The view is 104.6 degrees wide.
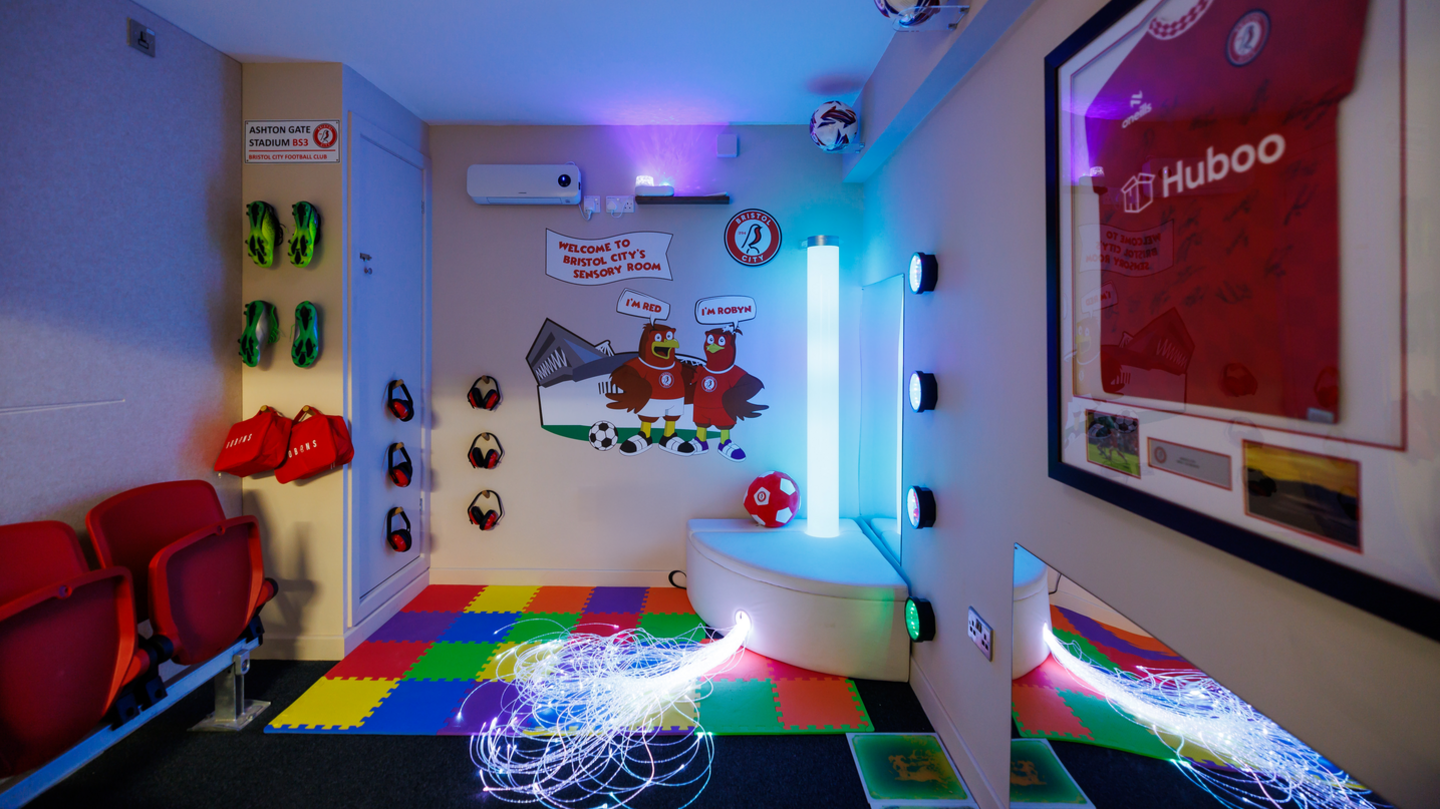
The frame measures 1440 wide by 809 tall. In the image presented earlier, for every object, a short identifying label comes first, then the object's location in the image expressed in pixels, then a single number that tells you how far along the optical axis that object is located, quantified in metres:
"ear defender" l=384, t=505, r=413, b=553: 2.83
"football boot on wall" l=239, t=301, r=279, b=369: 2.38
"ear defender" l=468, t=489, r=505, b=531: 3.17
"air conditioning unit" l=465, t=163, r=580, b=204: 3.02
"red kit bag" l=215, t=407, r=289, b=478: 2.32
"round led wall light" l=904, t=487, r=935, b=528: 2.04
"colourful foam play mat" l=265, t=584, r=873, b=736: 2.06
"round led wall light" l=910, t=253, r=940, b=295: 1.99
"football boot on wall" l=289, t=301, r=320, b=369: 2.41
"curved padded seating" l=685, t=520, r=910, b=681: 2.29
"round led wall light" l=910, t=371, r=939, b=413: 2.01
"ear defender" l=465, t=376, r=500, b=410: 3.17
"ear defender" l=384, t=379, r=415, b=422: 2.83
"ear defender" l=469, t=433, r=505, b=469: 3.15
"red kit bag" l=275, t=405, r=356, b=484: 2.37
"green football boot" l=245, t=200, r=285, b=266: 2.38
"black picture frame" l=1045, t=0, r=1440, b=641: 0.61
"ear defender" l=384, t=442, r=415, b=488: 2.85
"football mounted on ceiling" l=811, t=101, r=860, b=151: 2.61
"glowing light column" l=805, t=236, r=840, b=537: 2.60
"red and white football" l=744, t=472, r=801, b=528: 2.94
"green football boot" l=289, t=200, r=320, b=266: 2.39
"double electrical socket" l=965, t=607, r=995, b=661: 1.61
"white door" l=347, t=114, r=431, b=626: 2.59
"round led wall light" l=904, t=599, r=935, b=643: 2.06
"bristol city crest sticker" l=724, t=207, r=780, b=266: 3.12
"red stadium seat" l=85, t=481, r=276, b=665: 1.75
